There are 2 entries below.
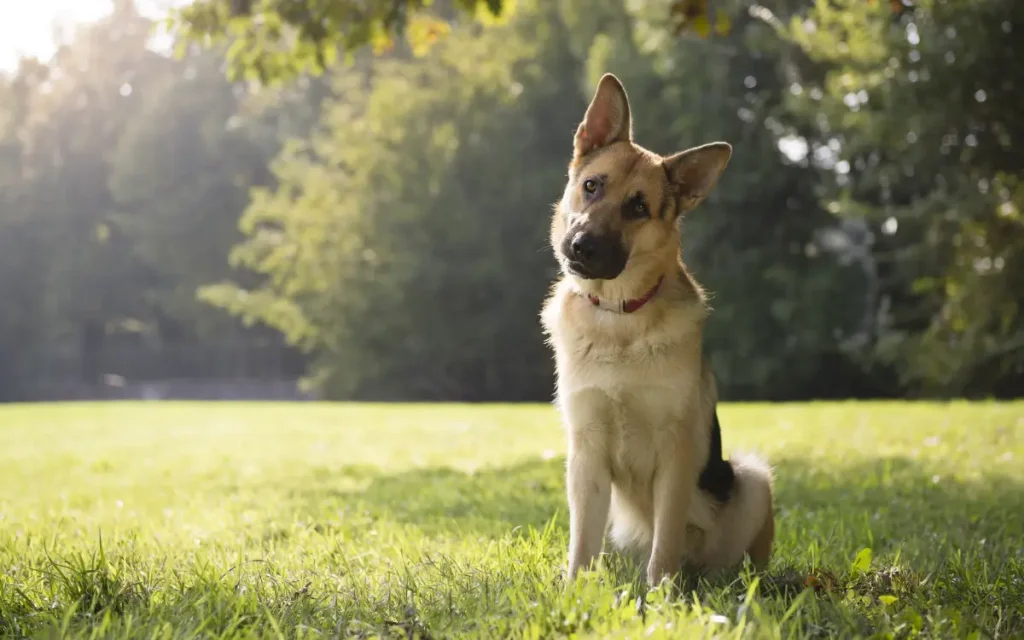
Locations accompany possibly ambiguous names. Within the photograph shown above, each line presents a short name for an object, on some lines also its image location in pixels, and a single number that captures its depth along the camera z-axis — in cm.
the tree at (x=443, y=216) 3064
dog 380
